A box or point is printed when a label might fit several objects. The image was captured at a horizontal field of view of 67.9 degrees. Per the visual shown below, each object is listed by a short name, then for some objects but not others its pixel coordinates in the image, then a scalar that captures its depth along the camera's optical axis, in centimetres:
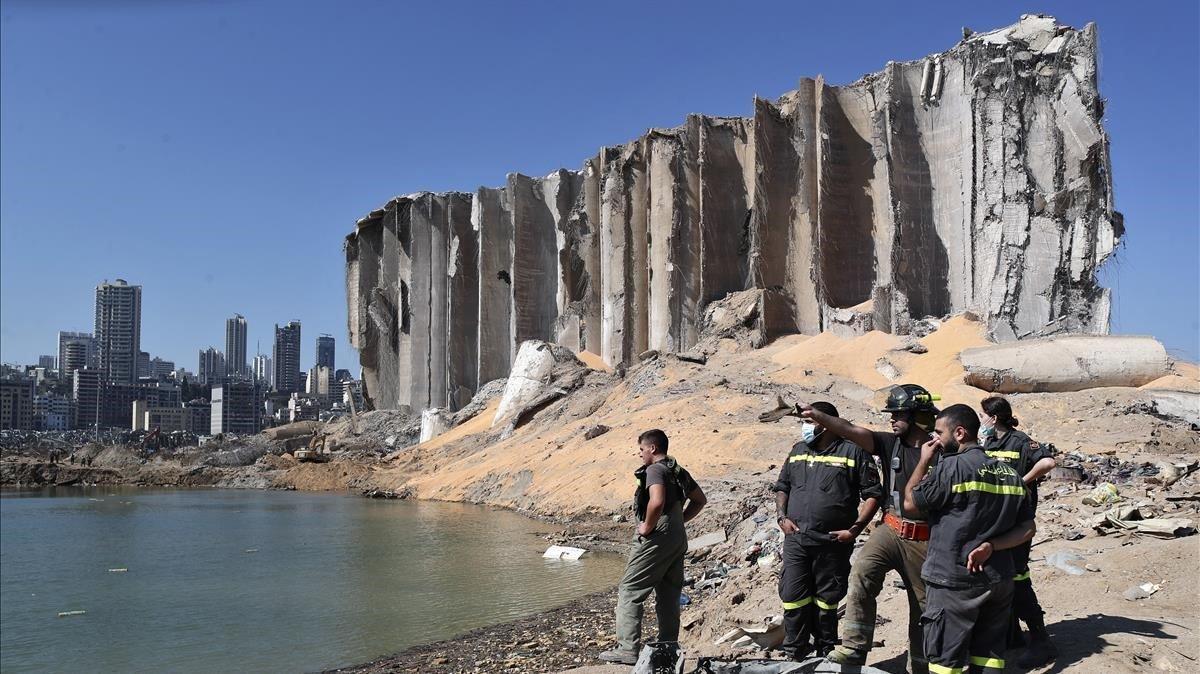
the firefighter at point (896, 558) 474
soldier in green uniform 562
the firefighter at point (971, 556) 402
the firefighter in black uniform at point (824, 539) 510
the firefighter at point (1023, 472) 482
